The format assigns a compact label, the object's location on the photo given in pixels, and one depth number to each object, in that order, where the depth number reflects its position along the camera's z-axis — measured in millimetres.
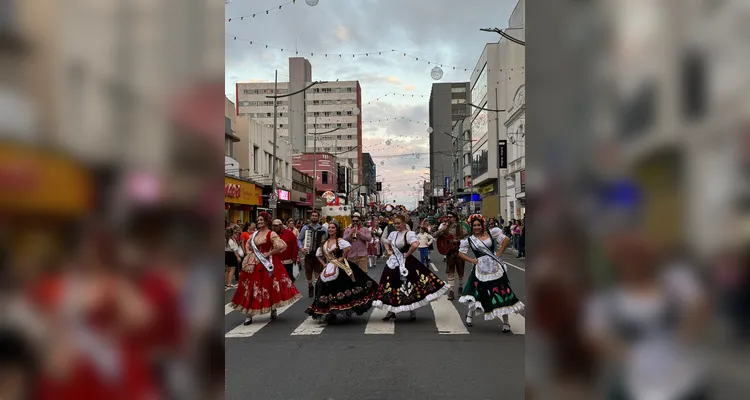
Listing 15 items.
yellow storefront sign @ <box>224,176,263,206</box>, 30905
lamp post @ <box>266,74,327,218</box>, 25875
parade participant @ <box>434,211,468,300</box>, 11844
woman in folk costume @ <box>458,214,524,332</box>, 7969
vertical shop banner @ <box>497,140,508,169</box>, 41438
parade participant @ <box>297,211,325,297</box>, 11887
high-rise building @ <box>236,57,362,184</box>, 98500
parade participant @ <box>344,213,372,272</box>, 11305
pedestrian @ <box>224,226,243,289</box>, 12741
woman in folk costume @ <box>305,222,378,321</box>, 8891
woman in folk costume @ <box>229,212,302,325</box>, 8805
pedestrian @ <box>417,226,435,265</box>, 15952
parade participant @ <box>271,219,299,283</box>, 11727
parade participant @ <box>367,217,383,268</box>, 20403
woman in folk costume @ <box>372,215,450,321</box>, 8906
